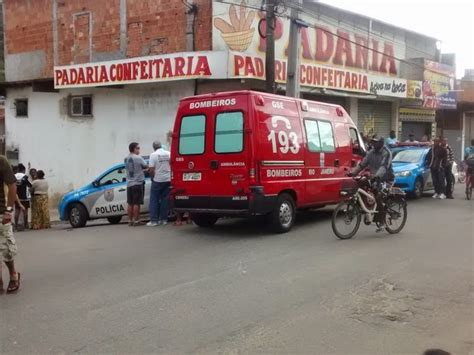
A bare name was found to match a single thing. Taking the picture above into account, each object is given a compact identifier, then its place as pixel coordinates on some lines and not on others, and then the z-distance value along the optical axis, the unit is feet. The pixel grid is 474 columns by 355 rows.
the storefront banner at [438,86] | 78.79
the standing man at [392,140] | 59.83
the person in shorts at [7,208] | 19.86
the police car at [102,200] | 41.93
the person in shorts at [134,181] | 36.86
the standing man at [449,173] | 51.21
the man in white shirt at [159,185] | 37.40
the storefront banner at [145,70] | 48.57
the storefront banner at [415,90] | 73.15
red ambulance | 30.96
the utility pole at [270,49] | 46.13
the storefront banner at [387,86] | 65.84
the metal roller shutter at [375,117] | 73.36
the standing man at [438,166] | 51.05
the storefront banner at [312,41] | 53.31
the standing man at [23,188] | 45.71
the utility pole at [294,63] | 49.08
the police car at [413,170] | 50.11
